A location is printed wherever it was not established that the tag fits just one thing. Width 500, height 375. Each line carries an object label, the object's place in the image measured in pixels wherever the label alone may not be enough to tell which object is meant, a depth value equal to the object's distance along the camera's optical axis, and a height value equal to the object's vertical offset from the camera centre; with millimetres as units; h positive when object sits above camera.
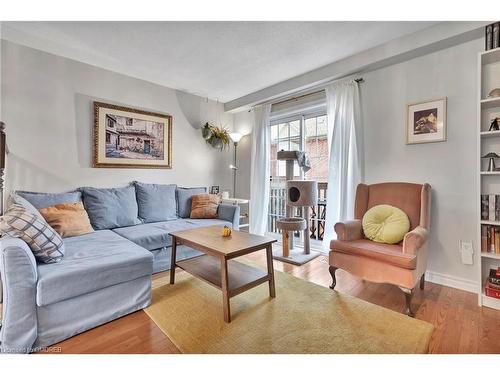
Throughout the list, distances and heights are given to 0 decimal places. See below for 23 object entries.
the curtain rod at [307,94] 2838 +1268
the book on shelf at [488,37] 1918 +1184
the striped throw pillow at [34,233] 1510 -319
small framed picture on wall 2328 +629
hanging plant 3992 +824
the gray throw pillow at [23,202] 2116 -167
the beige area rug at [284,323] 1435 -960
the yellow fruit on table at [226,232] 2171 -436
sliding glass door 3496 +515
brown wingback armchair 1804 -525
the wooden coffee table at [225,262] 1726 -704
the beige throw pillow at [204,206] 3363 -312
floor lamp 4207 +726
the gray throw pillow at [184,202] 3482 -264
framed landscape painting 3014 +628
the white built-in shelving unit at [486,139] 1922 +393
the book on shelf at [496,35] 1886 +1179
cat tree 2945 -383
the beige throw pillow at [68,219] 2273 -342
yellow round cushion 2154 -369
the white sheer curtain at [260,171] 3909 +221
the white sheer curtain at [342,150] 2836 +414
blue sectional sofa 1359 -630
